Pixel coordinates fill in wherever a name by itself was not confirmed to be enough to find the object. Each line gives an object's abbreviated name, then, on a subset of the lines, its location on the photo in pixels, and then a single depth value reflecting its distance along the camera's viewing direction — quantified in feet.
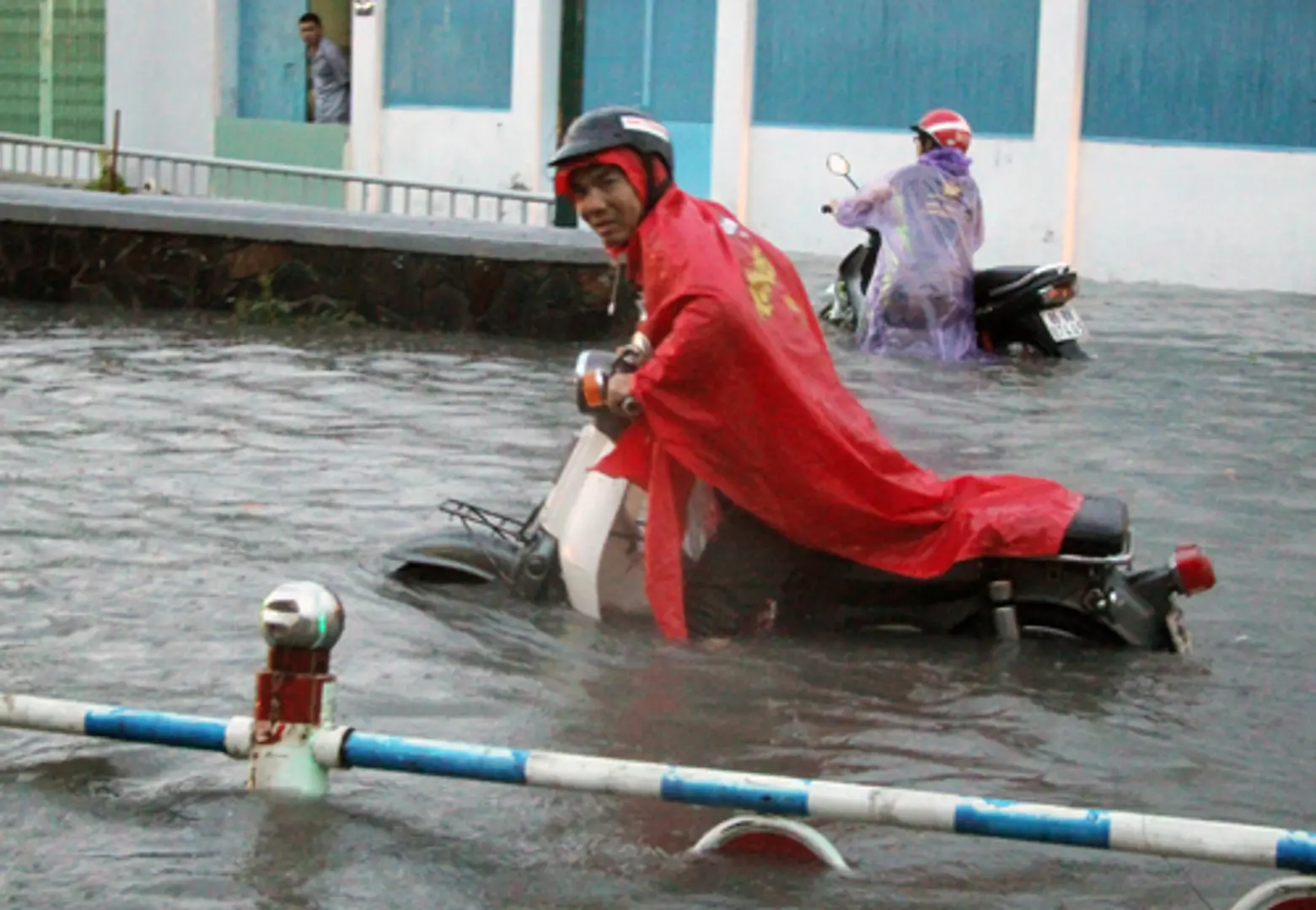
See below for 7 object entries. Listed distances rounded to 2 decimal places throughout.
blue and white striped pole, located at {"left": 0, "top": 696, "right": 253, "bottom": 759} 25.98
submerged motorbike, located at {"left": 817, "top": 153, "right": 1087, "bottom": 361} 75.60
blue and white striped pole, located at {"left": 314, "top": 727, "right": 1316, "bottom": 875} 22.47
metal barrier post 25.62
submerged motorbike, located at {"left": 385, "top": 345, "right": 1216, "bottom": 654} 34.06
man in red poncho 33.72
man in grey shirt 142.18
